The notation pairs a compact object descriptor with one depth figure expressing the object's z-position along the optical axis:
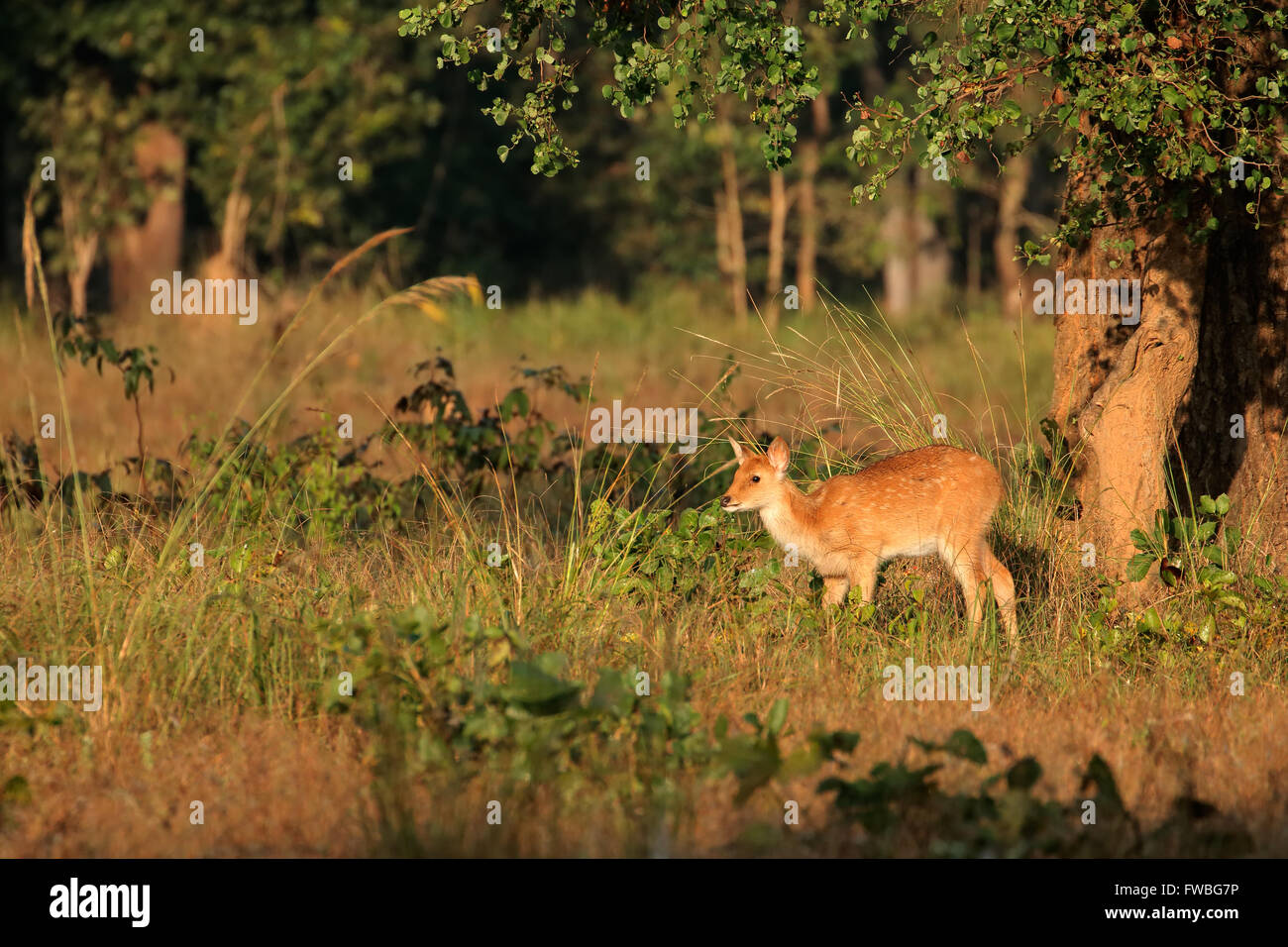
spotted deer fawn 7.63
